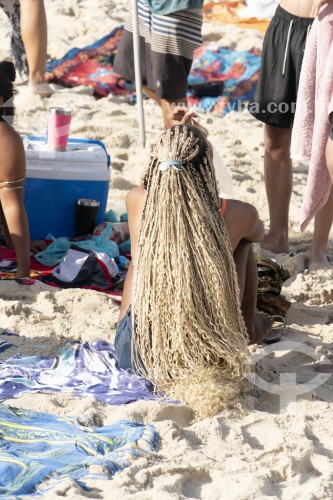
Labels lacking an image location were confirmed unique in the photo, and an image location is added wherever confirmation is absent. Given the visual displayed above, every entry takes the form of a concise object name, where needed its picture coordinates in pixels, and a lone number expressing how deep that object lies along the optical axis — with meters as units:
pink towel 6.99
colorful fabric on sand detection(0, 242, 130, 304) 7.17
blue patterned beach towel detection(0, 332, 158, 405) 5.34
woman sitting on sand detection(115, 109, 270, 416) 5.21
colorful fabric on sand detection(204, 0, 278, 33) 16.64
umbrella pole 10.12
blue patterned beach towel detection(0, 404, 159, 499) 4.32
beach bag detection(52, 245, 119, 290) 7.23
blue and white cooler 7.93
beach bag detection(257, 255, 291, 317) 6.73
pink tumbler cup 7.93
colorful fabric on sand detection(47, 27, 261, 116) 13.05
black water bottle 7.95
